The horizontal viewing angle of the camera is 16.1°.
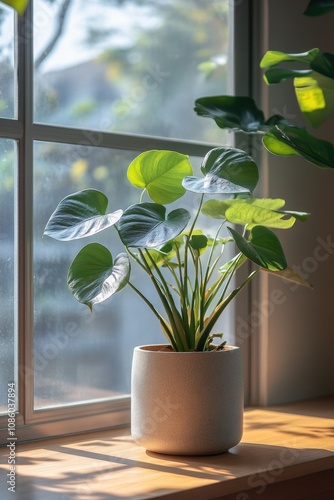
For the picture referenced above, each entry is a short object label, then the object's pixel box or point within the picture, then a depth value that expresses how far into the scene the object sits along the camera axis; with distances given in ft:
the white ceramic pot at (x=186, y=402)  5.32
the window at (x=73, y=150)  5.68
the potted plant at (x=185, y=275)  5.09
